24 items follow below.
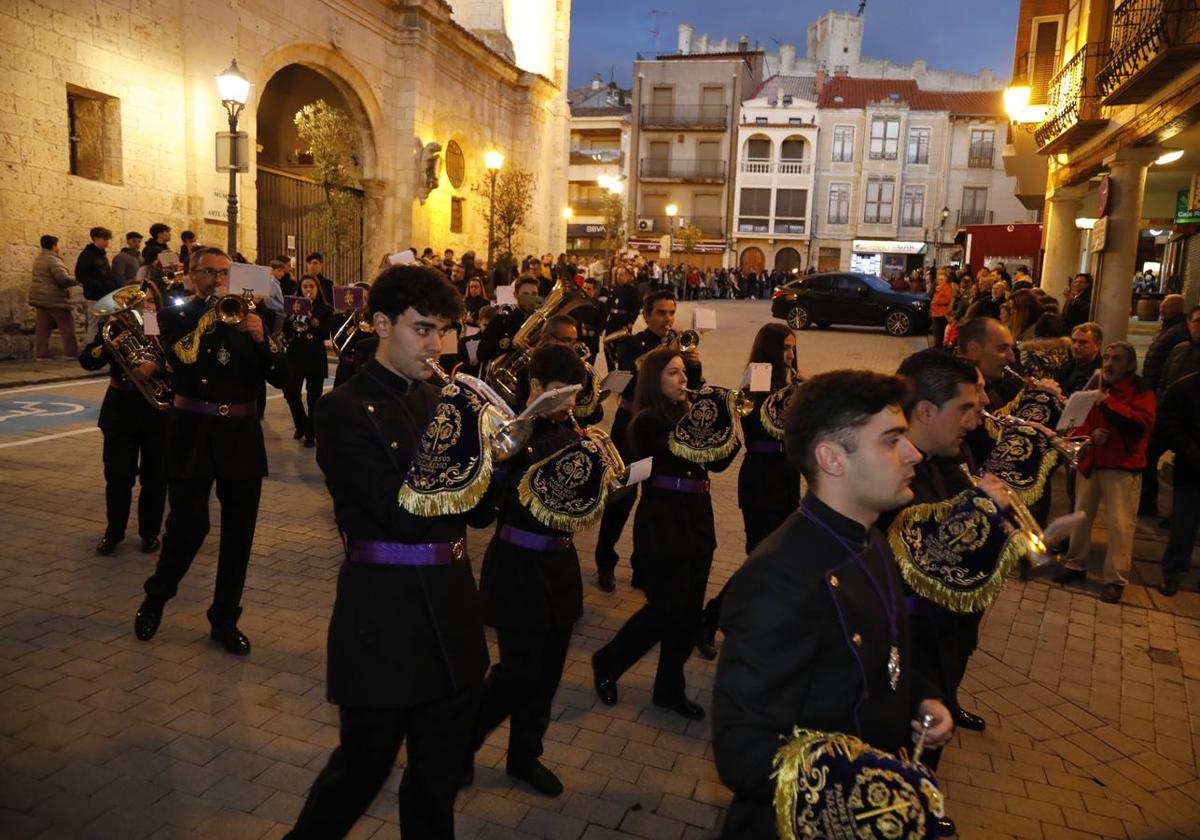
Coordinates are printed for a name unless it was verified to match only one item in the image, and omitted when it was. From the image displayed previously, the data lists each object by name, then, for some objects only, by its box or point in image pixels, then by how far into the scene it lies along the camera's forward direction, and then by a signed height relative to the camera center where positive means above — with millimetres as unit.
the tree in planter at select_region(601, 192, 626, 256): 40500 +3590
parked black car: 24234 +201
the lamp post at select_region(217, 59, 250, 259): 13188 +2833
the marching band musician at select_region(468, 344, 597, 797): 3545 -1211
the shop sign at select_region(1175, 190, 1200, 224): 16219 +2253
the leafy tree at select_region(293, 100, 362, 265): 17500 +2562
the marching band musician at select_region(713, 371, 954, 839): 1961 -725
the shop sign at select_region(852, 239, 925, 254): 52250 +4014
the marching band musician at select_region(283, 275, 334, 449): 10000 -896
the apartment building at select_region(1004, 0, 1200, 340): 9836 +2829
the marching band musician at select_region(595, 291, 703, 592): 6273 -558
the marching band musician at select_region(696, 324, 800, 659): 5176 -1024
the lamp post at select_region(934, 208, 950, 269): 46275 +4957
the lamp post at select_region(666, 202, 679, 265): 51391 +5382
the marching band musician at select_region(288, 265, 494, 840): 2643 -1014
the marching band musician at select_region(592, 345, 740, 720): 4359 -1134
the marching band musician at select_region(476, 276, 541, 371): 8578 -295
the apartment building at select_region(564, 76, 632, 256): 58219 +9276
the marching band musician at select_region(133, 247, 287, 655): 4836 -989
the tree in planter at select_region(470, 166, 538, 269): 26125 +2837
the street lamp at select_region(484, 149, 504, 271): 24766 +3418
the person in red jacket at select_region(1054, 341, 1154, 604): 6551 -934
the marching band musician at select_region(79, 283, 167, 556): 6219 -1306
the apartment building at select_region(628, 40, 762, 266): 56469 +10310
